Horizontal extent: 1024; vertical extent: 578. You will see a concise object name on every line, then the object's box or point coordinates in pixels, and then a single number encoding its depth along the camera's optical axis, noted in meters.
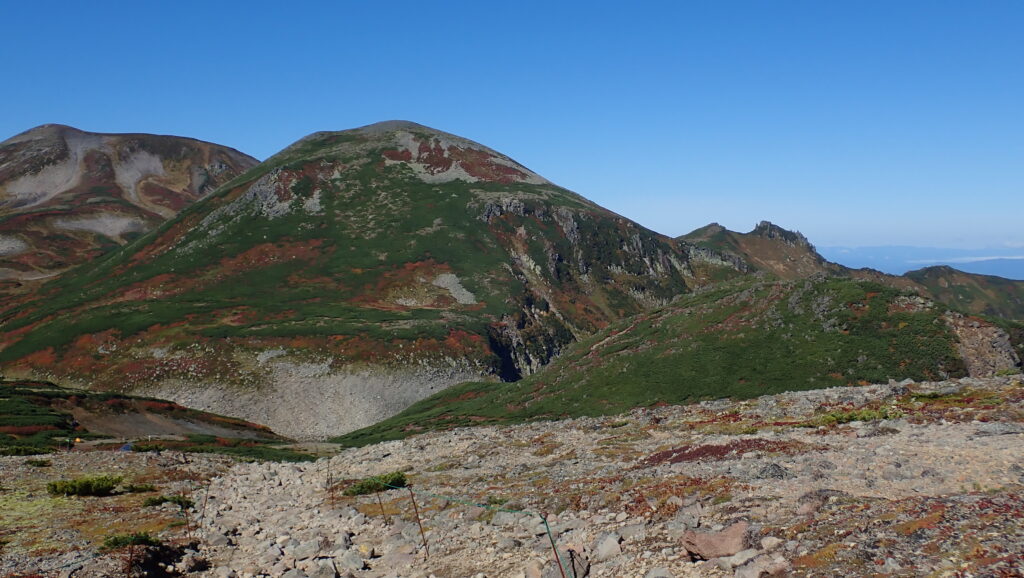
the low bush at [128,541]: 19.64
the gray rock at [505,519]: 20.20
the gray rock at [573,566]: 15.22
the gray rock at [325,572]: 17.78
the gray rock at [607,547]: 15.82
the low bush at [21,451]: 38.34
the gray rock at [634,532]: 16.52
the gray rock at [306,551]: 19.52
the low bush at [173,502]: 26.98
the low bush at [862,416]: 28.07
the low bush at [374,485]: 29.16
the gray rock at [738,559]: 13.39
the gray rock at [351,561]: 18.56
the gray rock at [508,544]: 17.83
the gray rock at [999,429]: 22.16
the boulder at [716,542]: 14.09
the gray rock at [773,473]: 19.73
